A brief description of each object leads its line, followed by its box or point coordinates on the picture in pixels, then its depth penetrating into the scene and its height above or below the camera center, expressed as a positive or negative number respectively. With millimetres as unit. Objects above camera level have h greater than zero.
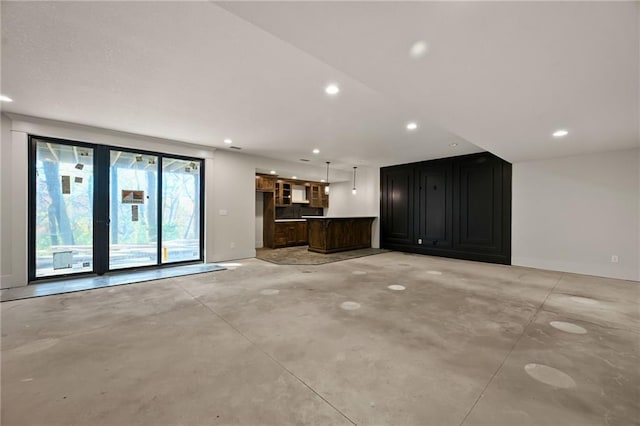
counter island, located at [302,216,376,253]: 7539 -620
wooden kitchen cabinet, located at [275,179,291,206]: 8906 +682
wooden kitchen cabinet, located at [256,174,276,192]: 8305 +951
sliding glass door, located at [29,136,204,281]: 4406 +47
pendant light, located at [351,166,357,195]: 9361 +1026
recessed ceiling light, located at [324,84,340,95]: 3043 +1465
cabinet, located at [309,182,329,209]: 10002 +639
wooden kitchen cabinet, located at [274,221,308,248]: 8609 -726
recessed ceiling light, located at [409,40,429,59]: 1799 +1162
